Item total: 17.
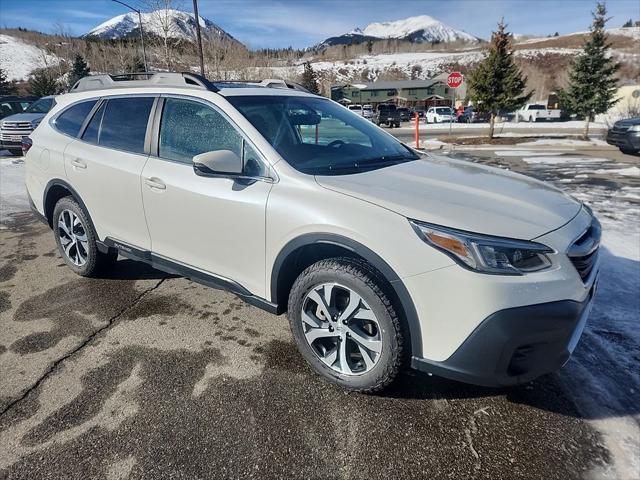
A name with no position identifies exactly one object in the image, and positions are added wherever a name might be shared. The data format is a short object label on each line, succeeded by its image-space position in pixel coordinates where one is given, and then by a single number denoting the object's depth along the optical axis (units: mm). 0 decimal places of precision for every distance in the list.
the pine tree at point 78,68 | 42584
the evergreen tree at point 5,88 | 48000
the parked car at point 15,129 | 13484
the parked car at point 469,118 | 44500
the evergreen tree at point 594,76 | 19625
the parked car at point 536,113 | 44250
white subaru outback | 1990
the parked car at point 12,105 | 18109
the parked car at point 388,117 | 36156
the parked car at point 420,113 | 47250
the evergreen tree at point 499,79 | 20219
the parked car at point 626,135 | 12234
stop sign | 19797
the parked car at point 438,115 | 42844
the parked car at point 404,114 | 42519
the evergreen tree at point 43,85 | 45562
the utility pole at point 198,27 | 19219
